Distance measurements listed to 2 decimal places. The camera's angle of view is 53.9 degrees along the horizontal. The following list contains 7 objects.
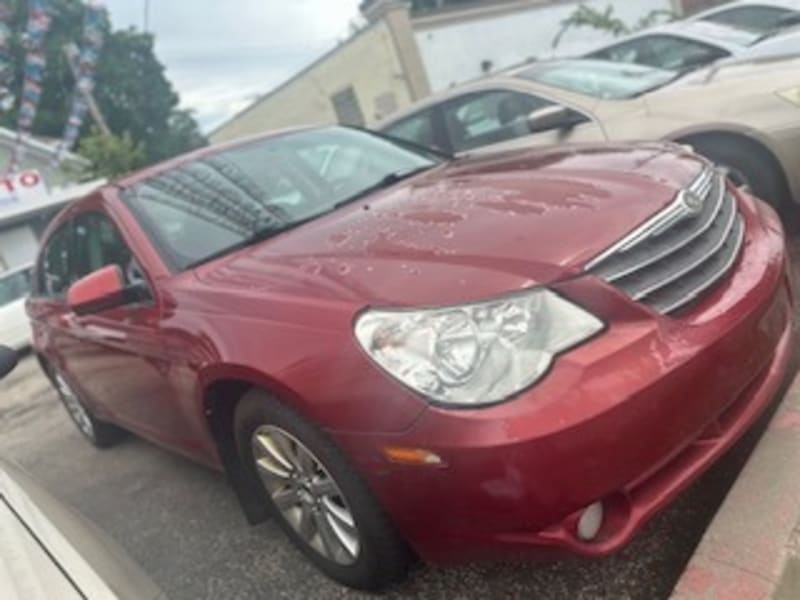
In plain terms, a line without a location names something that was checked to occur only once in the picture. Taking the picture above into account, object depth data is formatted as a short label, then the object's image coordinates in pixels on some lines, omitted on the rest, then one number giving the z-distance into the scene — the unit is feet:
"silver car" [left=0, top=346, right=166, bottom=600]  4.85
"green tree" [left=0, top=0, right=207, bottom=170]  102.78
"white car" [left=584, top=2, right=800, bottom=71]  22.67
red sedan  6.35
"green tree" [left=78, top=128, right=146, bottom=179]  71.56
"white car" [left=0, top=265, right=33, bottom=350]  29.22
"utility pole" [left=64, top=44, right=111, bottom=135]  70.64
